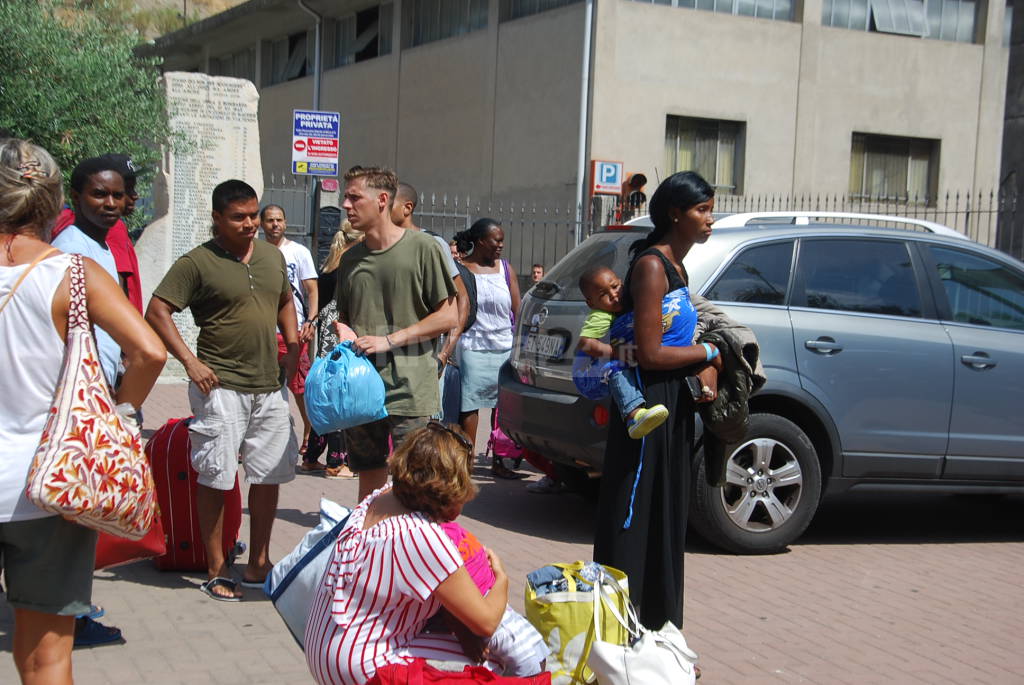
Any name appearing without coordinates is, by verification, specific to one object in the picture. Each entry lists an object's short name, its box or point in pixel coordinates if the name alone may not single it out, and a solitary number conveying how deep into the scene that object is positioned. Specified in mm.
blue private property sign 12891
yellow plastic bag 3833
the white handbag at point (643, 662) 3666
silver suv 6457
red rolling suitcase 5676
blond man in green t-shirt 5188
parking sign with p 16812
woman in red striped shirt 3066
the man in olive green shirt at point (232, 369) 5262
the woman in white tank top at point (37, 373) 3010
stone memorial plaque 13125
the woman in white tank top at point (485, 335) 8203
